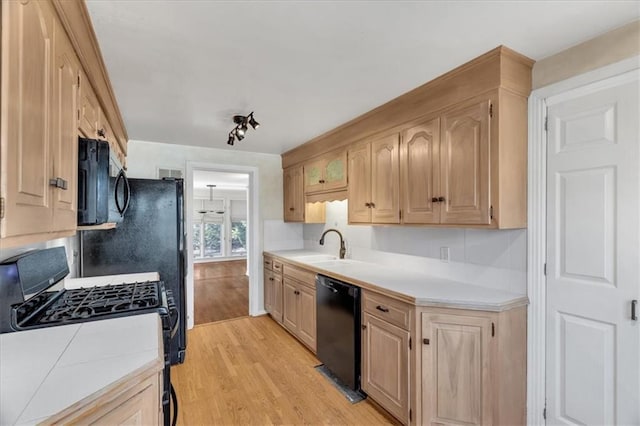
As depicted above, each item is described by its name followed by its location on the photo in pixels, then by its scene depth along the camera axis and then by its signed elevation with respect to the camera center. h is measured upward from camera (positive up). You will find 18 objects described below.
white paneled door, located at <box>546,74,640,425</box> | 1.47 -0.22
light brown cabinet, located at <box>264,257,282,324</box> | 3.72 -0.99
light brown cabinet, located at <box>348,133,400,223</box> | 2.40 +0.27
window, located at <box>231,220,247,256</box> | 9.65 -0.80
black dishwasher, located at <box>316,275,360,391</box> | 2.34 -0.96
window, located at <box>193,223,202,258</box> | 9.12 -0.81
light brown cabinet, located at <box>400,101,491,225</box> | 1.79 +0.29
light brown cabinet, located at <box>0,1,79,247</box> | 0.72 +0.24
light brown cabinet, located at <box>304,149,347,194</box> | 3.08 +0.45
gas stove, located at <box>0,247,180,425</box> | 1.32 -0.48
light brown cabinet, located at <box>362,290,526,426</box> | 1.73 -0.92
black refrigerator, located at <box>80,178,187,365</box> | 2.39 -0.22
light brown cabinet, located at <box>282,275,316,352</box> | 3.00 -1.04
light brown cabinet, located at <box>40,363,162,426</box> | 0.81 -0.60
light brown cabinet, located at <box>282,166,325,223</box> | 3.82 +0.13
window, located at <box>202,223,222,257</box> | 9.27 -0.81
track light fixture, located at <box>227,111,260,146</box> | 2.60 +0.78
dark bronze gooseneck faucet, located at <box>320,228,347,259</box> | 3.46 -0.41
